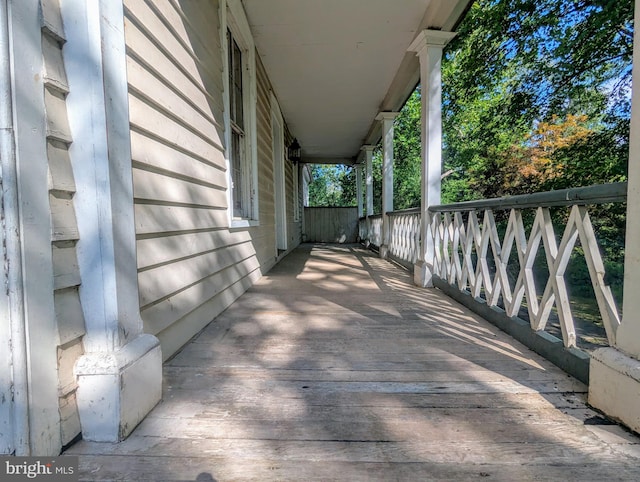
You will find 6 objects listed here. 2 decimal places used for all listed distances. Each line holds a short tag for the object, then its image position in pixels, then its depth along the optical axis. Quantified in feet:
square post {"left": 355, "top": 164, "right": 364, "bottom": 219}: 36.81
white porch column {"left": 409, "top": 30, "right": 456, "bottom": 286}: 11.85
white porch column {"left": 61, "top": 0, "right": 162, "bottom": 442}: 3.64
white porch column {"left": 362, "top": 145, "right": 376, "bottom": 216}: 29.17
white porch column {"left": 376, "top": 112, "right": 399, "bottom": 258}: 20.36
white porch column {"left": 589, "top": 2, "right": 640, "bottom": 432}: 3.83
